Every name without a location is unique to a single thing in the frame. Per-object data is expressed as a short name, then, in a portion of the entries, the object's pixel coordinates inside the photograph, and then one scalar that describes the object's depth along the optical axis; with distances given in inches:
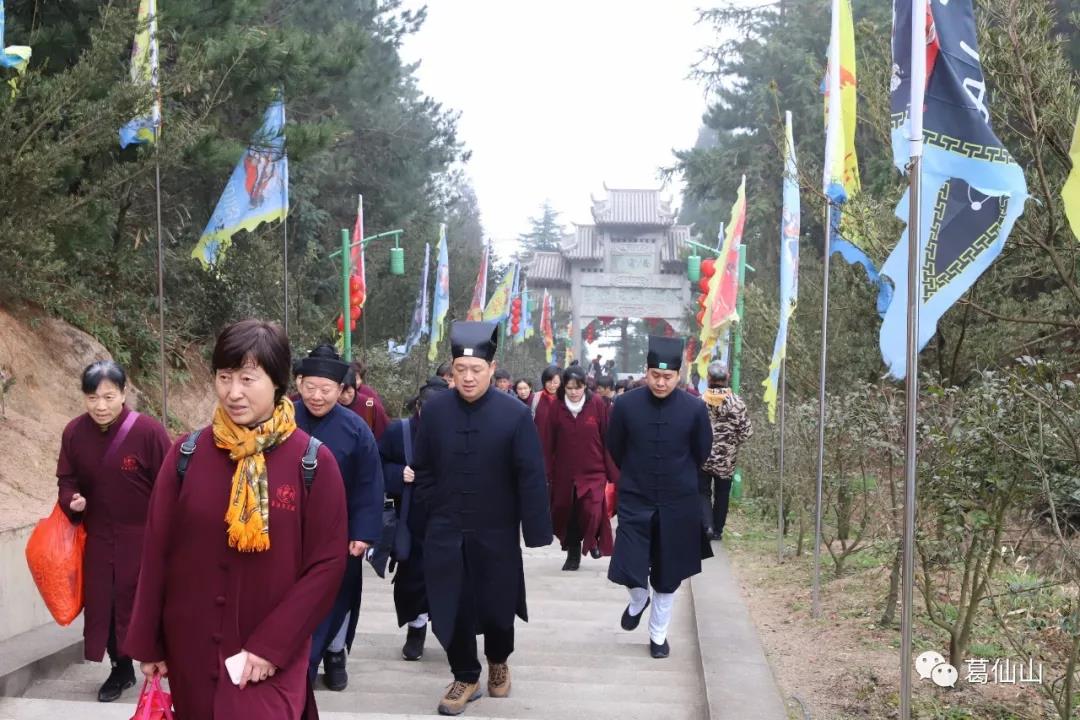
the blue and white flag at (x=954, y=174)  168.1
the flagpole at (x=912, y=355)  156.3
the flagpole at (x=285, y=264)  451.3
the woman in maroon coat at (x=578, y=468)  373.1
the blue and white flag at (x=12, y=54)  272.7
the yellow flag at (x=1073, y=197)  162.4
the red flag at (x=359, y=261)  748.8
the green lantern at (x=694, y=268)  760.3
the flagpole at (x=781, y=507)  365.4
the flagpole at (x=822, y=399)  267.0
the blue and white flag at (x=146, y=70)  347.9
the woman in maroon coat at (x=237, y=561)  118.4
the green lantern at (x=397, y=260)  794.2
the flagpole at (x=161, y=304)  299.0
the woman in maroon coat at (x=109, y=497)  203.8
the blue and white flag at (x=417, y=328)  860.6
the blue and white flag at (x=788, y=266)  354.9
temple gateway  2155.5
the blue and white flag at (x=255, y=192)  420.2
